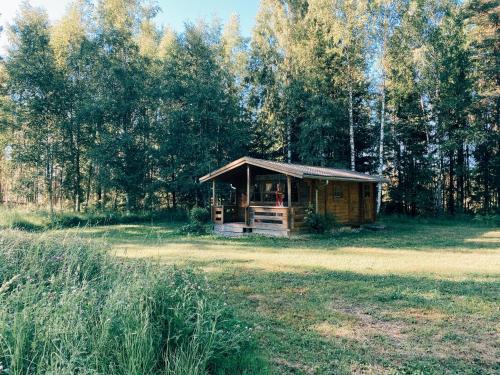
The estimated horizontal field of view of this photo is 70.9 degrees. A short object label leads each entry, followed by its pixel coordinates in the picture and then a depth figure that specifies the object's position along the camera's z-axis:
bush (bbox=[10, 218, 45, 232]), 12.88
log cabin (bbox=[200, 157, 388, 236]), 12.48
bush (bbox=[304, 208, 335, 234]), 12.80
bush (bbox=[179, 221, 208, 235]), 13.56
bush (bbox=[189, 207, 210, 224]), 15.68
